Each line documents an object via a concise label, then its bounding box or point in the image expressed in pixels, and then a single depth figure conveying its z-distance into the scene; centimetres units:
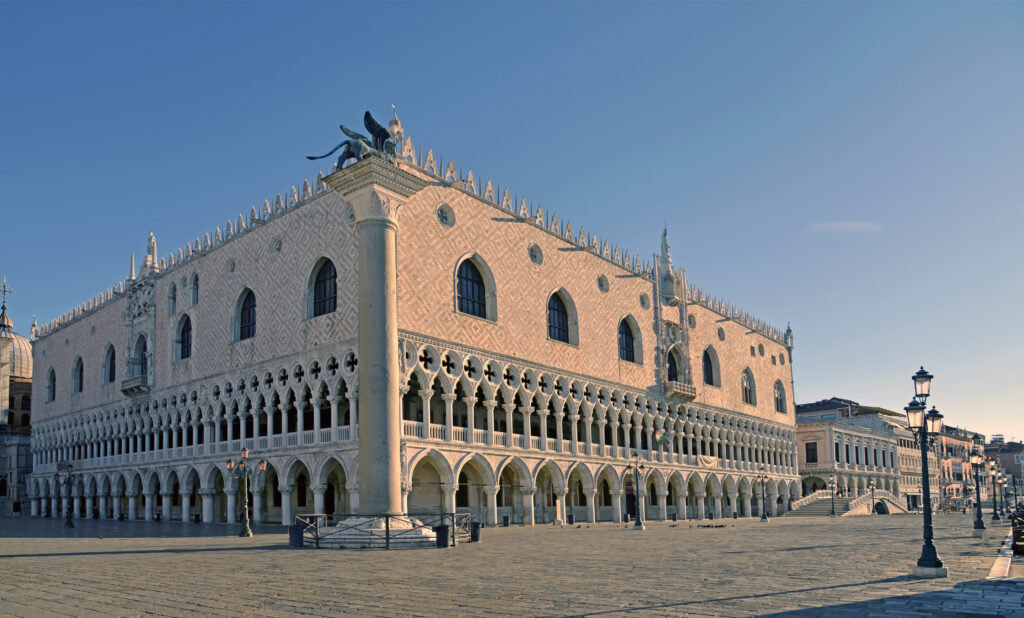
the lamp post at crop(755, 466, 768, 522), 6109
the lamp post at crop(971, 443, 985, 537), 2489
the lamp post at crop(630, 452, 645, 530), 3314
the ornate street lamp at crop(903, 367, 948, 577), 1318
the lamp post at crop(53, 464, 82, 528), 4718
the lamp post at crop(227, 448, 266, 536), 2684
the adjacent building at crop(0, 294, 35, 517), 6812
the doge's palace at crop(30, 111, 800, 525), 3170
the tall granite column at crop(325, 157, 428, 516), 2586
